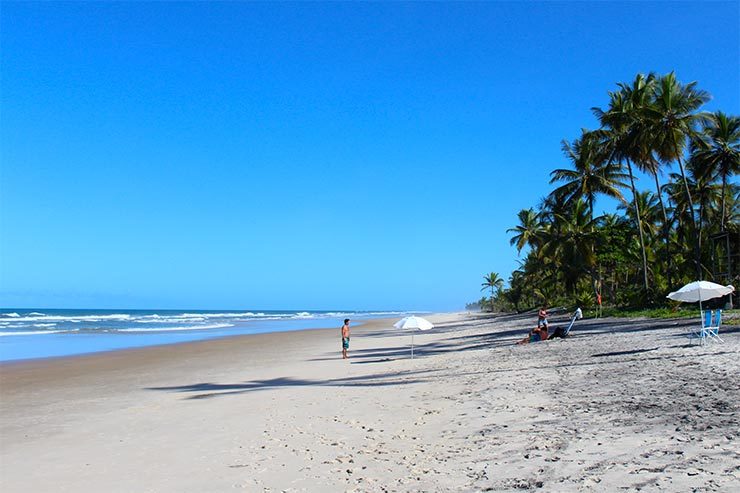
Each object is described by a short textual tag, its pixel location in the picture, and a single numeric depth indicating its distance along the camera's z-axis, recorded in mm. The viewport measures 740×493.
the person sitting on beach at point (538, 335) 18859
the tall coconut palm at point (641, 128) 29172
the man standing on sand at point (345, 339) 19531
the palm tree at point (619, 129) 31234
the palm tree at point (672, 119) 28469
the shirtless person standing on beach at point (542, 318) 19047
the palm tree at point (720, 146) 29094
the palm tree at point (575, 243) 40875
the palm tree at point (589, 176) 39250
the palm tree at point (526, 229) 54719
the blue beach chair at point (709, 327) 12868
